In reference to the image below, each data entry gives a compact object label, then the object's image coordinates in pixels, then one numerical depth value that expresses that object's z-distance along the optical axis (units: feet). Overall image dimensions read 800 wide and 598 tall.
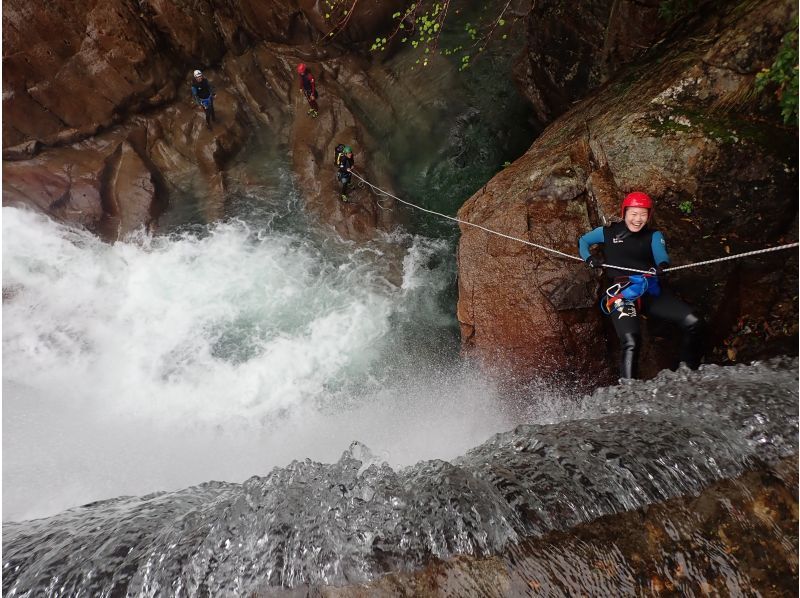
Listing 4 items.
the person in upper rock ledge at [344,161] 27.12
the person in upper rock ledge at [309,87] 29.29
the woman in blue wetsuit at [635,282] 15.06
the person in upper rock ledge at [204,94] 29.09
